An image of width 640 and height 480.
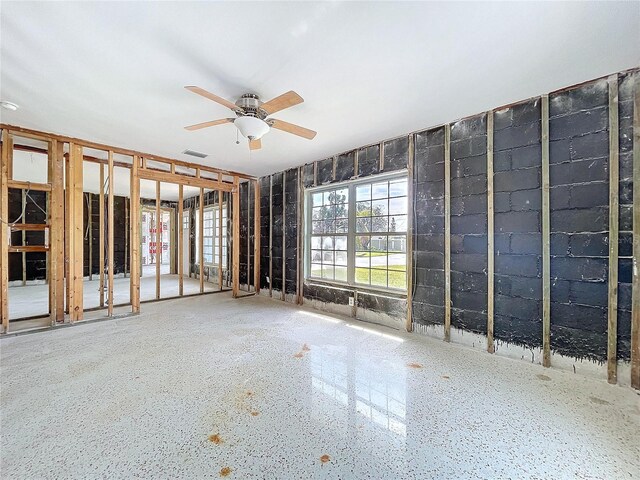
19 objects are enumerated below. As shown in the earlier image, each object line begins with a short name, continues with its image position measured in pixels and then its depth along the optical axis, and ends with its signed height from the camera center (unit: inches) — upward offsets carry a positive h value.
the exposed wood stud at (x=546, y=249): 98.1 -4.5
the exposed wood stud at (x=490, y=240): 110.4 -1.2
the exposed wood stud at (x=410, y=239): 135.2 -0.8
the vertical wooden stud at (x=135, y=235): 165.2 +2.3
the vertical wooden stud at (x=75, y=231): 145.3 +4.4
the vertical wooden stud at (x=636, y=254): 82.8 -5.5
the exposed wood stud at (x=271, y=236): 216.7 +1.7
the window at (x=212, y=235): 268.4 +3.5
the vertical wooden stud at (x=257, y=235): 227.9 +2.3
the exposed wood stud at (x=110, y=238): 157.0 +0.4
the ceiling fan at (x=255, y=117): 87.4 +43.7
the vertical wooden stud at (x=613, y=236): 86.3 +0.2
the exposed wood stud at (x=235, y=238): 217.7 +0.1
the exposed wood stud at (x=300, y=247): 191.8 -6.6
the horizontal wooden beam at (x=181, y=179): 174.4 +42.5
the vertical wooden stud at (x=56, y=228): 140.2 +5.9
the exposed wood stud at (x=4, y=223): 127.6 +7.8
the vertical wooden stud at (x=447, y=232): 123.0 +2.5
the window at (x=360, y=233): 144.6 +2.8
